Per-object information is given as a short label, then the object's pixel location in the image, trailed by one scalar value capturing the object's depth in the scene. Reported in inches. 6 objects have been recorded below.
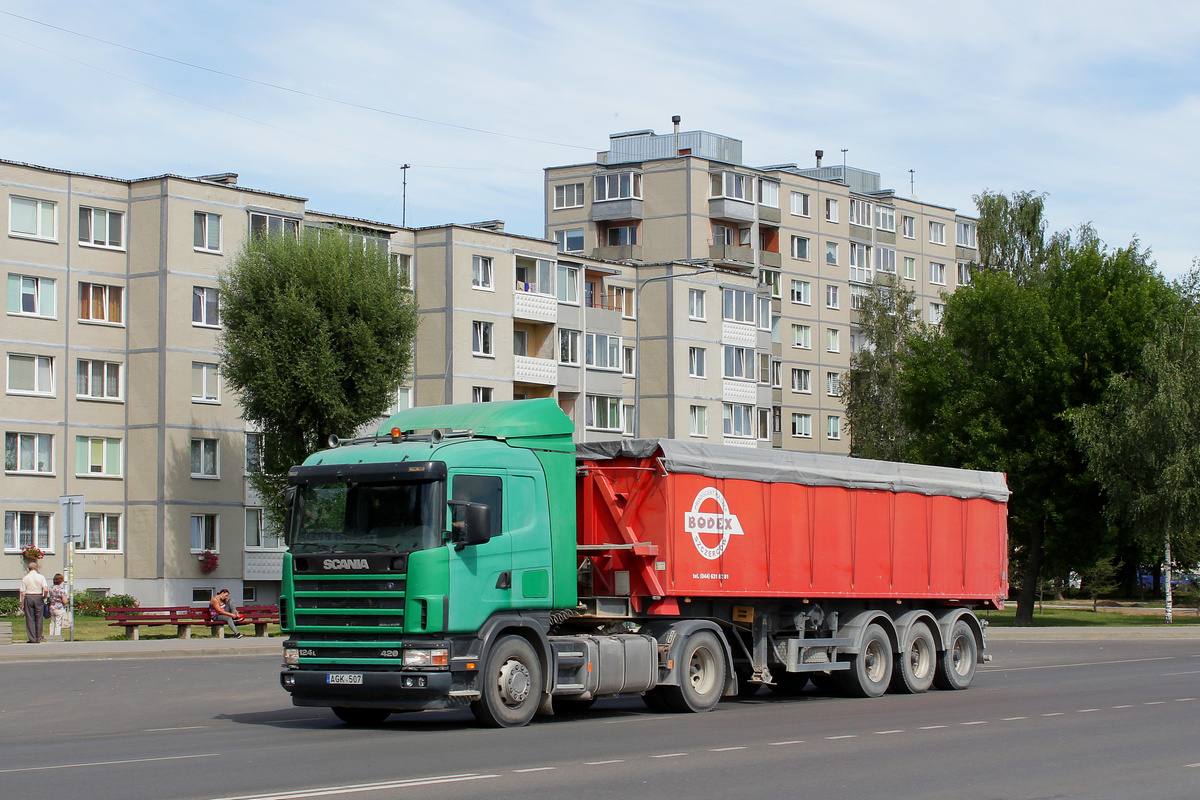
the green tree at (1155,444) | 1883.6
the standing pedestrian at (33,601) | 1266.0
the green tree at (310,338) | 1829.5
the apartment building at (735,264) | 2893.7
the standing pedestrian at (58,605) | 1362.0
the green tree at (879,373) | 2834.6
